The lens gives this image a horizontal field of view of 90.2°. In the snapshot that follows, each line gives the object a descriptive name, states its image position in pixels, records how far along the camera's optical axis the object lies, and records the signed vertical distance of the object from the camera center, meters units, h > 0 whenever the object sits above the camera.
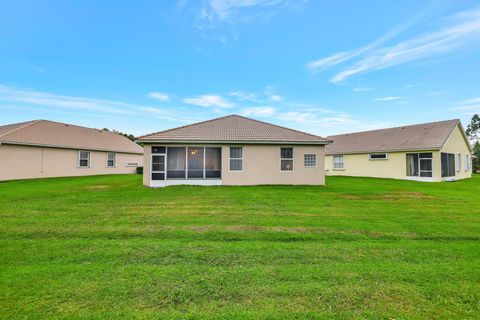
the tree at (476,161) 36.19 +0.45
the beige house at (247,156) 15.38 +0.65
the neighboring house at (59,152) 18.02 +1.40
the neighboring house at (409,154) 20.89 +1.05
